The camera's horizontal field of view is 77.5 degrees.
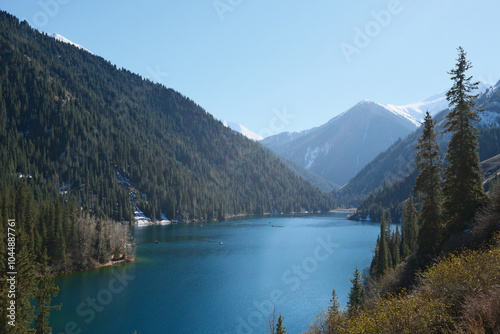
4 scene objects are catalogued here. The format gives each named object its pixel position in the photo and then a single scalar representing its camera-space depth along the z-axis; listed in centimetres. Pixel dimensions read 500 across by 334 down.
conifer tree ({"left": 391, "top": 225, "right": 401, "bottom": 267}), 6882
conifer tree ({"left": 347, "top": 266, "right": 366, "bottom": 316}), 4339
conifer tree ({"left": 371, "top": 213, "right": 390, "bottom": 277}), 6029
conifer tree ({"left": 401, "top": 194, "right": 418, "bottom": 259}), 7178
